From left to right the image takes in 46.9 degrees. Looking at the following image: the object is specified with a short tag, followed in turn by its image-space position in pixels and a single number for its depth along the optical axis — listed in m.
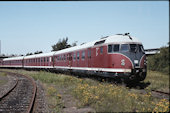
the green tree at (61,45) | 47.97
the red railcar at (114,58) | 11.55
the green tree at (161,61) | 24.77
